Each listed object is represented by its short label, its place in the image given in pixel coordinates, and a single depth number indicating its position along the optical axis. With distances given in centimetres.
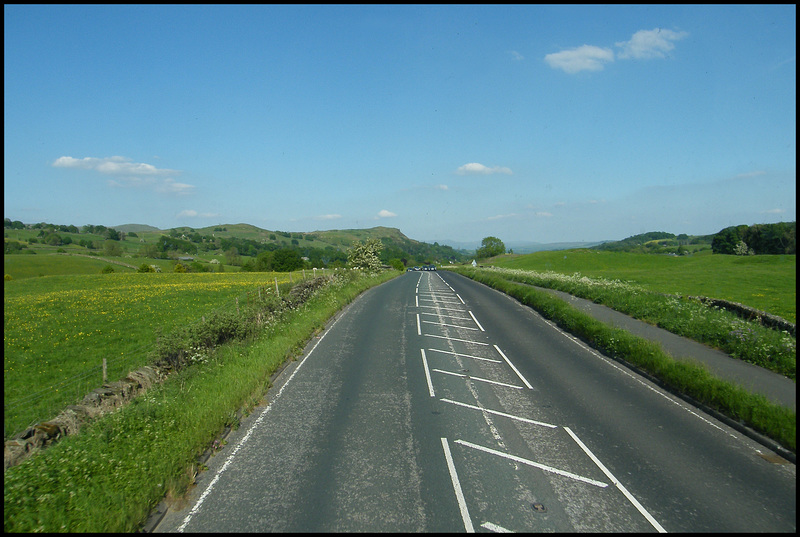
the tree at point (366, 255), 5838
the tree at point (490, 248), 15252
